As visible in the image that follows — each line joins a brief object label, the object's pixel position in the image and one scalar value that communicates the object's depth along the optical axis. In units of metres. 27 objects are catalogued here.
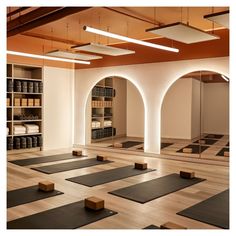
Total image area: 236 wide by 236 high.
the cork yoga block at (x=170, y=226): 3.19
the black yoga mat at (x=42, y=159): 6.92
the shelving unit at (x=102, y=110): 9.70
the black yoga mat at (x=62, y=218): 3.45
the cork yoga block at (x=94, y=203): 3.91
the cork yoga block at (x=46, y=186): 4.77
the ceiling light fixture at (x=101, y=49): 6.34
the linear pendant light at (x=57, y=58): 6.66
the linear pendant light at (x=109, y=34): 4.63
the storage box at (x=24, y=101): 8.02
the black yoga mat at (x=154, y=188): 4.55
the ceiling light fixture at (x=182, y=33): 4.75
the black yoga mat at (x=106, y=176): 5.39
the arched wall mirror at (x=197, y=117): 7.91
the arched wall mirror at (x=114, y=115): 9.59
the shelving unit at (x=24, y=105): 7.81
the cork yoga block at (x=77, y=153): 7.93
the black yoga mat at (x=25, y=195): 4.31
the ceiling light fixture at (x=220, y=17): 4.09
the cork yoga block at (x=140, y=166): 6.34
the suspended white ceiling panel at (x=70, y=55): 7.08
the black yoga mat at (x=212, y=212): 3.65
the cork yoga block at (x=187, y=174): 5.60
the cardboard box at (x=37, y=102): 8.36
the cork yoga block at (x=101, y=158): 7.27
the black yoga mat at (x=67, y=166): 6.28
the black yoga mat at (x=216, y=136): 8.38
